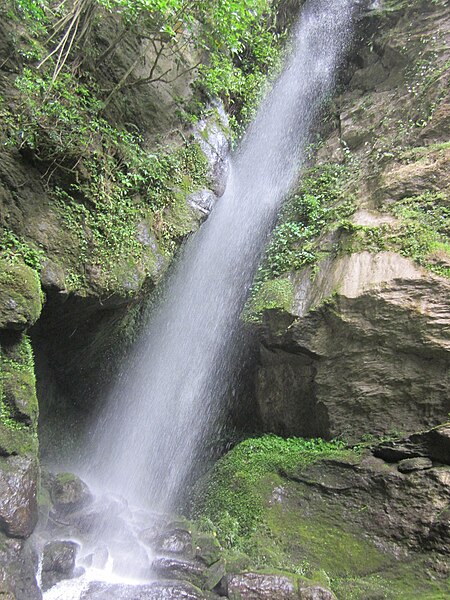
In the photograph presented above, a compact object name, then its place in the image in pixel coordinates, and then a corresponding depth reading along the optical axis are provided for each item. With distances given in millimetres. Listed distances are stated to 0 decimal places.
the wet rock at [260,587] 4605
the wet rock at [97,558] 5148
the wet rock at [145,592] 4379
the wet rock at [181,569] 4824
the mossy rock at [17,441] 4152
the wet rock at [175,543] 5272
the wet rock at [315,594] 4582
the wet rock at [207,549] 5125
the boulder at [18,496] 3881
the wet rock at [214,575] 4727
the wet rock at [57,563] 4453
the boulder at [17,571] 3613
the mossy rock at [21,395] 4398
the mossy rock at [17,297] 4480
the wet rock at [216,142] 8641
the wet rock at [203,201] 7980
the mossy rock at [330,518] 5071
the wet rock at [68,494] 5848
